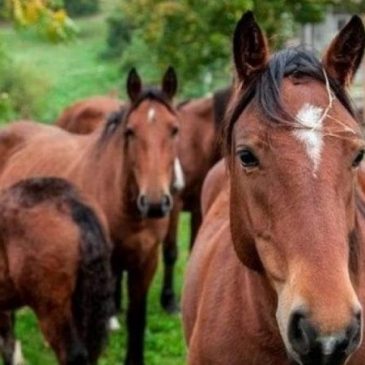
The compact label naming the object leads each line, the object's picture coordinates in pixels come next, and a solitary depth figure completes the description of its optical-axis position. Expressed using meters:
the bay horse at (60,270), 4.74
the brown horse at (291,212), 2.25
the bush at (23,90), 20.61
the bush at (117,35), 30.70
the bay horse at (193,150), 8.52
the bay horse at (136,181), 6.18
